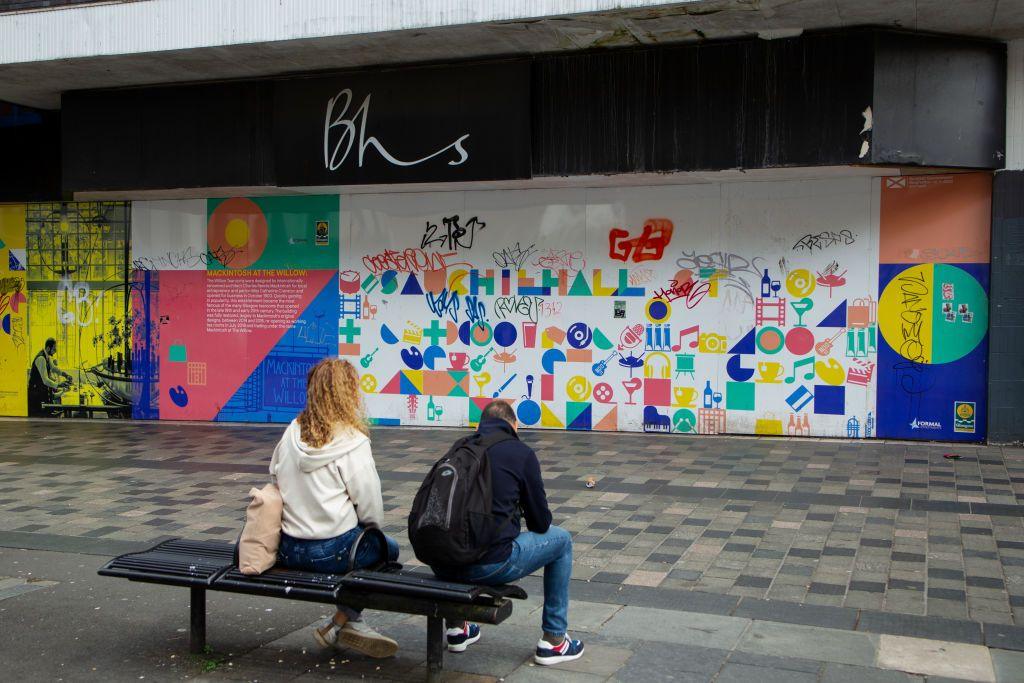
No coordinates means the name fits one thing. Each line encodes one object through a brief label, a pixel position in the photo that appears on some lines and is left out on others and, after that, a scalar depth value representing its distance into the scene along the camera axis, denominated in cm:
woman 478
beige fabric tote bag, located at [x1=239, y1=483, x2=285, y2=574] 477
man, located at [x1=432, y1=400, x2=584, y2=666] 466
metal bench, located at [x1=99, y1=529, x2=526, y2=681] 449
